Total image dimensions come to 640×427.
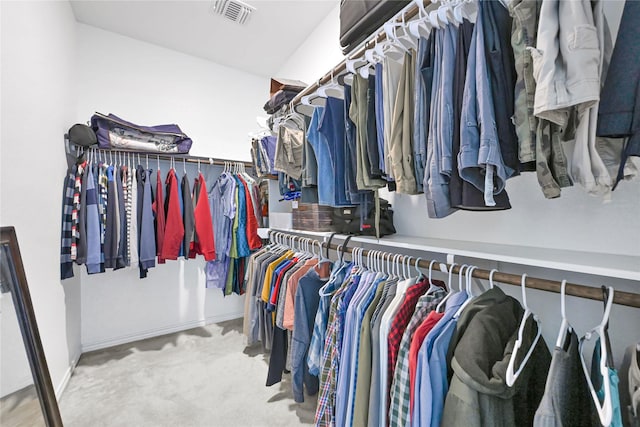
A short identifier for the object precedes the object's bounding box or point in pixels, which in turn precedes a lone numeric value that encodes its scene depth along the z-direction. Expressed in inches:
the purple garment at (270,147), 85.9
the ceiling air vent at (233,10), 86.8
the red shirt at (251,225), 104.1
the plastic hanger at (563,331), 25.8
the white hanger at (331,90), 58.5
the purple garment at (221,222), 103.0
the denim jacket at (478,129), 28.6
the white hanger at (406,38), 41.2
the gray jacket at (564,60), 23.1
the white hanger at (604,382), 20.3
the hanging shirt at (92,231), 78.9
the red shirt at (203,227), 98.3
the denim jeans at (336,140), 53.4
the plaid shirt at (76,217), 77.5
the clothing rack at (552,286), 26.5
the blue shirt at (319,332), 50.9
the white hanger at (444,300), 36.9
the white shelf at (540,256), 28.3
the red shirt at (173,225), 91.7
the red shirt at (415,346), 33.3
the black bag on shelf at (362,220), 59.3
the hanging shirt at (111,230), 82.3
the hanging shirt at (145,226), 88.0
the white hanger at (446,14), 34.6
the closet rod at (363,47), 40.5
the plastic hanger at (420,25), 38.0
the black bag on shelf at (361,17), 45.7
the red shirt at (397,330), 37.6
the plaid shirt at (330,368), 46.3
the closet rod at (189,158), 93.9
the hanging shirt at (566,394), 23.8
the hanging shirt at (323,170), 54.2
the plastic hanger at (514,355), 24.2
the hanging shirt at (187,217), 95.5
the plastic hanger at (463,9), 34.1
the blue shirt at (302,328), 56.0
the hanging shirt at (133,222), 86.6
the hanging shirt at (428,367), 30.9
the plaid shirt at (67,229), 75.5
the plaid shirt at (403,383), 33.5
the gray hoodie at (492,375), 26.6
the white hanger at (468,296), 33.7
